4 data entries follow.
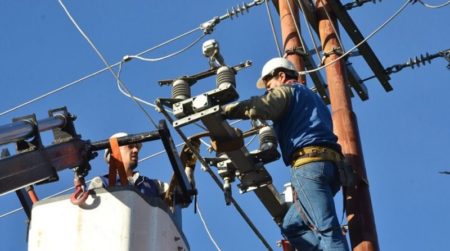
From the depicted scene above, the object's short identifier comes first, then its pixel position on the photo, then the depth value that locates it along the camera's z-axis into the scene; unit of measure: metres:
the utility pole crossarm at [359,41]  8.55
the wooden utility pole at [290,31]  7.87
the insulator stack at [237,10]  9.41
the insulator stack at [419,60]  9.26
